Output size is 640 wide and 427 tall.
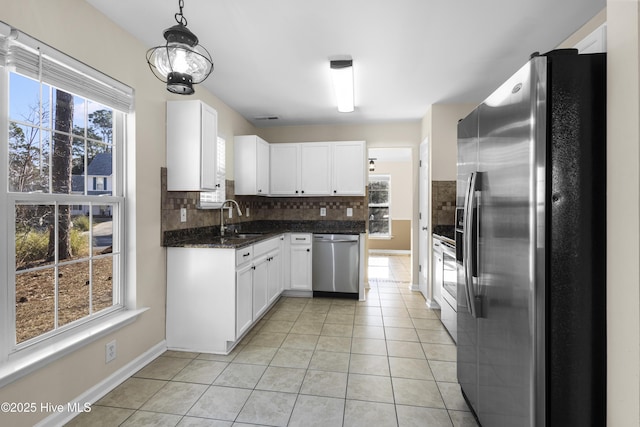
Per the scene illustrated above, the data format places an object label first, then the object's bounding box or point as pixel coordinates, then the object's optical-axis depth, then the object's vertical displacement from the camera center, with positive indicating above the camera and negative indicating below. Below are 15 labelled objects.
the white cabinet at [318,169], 4.51 +0.65
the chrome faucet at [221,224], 3.54 -0.14
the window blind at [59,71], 1.55 +0.82
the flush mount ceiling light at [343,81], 2.73 +1.28
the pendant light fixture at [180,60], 1.38 +0.70
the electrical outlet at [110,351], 2.10 -0.95
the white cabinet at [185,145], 2.70 +0.59
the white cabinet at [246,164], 4.21 +0.66
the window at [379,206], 8.43 +0.17
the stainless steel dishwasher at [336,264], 4.22 -0.71
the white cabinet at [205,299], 2.64 -0.75
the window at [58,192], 1.61 +0.13
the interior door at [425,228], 4.01 -0.22
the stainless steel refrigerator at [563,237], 1.15 -0.09
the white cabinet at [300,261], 4.29 -0.67
